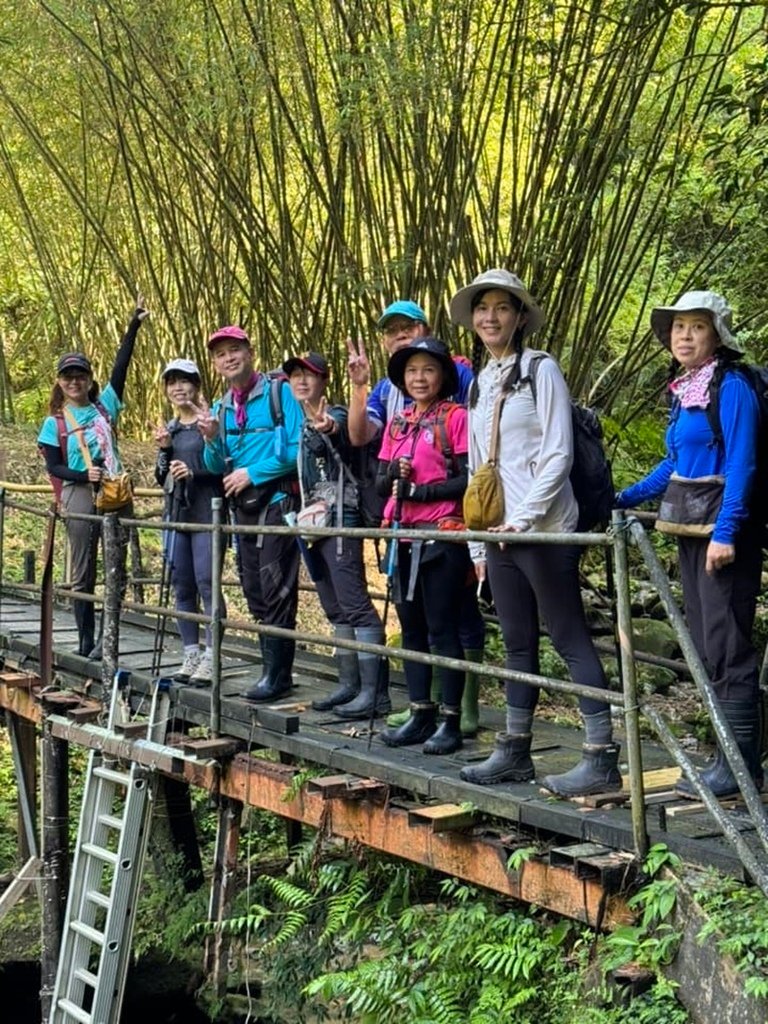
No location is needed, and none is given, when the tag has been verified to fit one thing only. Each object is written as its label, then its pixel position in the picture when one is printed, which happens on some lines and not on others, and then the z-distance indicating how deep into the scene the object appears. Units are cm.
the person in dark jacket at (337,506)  494
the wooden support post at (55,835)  616
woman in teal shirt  646
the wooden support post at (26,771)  706
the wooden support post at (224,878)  524
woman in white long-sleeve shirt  378
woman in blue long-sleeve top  344
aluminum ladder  502
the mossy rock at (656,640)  863
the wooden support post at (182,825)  721
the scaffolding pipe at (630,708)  327
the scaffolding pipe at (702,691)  282
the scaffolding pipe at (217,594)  507
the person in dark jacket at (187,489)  571
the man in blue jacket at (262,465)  529
